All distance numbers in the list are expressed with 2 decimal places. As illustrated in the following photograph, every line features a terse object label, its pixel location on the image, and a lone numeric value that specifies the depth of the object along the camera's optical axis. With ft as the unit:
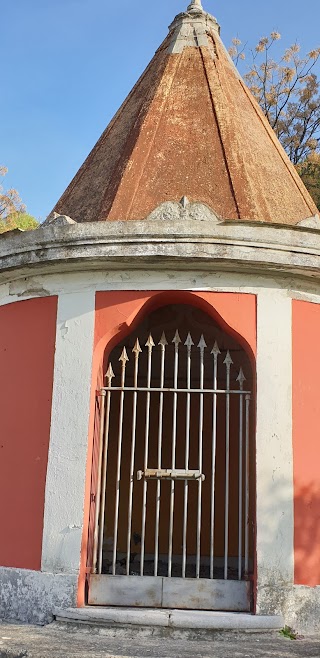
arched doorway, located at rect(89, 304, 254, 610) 24.54
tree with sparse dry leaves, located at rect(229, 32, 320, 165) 58.34
